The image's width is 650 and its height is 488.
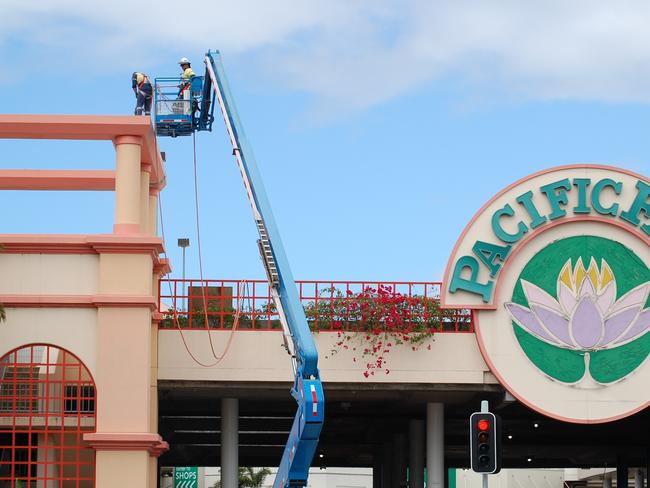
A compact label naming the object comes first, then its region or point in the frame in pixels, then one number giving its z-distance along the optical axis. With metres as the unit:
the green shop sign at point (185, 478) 78.81
